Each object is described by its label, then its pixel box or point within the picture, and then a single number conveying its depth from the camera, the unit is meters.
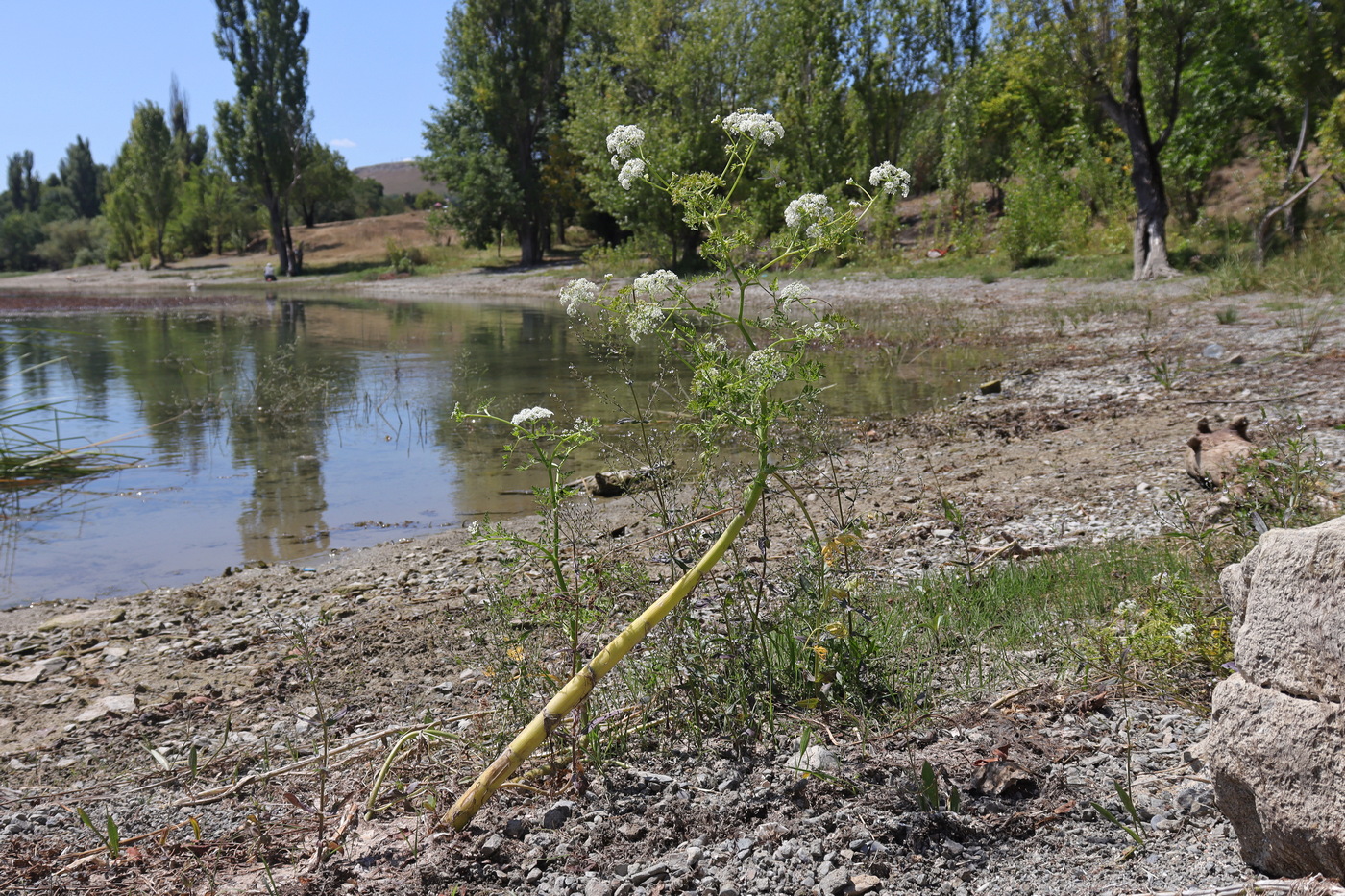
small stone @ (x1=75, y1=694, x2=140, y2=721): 4.36
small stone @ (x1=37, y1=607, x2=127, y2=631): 5.66
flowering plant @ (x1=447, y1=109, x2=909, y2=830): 2.70
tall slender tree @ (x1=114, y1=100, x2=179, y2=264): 59.53
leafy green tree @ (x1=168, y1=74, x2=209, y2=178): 81.06
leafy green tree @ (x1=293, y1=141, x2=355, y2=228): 62.91
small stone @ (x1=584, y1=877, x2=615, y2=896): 2.46
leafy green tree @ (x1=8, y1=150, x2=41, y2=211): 109.31
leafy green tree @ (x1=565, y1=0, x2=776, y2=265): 33.03
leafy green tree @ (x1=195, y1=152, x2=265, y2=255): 64.94
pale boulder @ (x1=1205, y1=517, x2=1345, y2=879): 1.98
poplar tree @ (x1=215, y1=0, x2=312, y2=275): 48.28
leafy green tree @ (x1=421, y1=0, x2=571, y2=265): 42.50
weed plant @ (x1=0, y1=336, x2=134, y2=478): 9.29
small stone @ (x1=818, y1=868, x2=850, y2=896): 2.37
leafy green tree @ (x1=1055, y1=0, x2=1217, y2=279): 18.11
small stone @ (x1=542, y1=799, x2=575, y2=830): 2.81
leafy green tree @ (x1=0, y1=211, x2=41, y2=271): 78.06
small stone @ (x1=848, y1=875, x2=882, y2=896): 2.36
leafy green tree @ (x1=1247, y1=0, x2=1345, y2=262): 16.72
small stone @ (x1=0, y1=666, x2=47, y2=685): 4.84
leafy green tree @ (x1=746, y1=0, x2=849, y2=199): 32.12
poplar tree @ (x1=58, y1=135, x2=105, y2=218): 102.69
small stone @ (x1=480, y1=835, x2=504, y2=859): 2.66
